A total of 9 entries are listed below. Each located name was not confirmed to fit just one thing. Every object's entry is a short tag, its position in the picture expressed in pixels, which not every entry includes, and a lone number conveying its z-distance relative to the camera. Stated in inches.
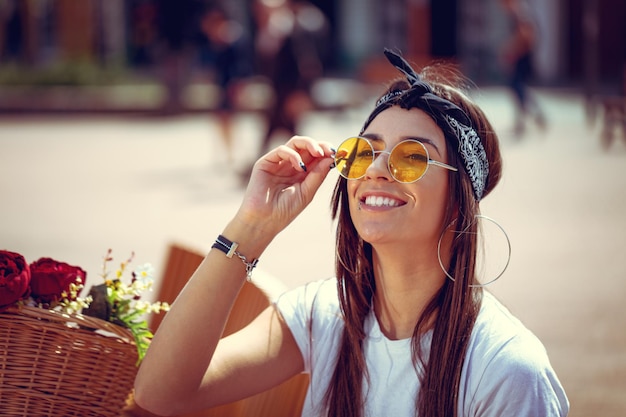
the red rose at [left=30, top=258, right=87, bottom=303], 92.4
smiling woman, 86.9
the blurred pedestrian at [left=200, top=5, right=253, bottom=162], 477.1
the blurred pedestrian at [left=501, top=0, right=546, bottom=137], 564.7
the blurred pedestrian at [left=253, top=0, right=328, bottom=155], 429.7
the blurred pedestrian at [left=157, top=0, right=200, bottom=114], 706.8
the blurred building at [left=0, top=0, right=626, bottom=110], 847.1
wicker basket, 88.0
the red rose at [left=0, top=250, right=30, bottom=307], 87.4
